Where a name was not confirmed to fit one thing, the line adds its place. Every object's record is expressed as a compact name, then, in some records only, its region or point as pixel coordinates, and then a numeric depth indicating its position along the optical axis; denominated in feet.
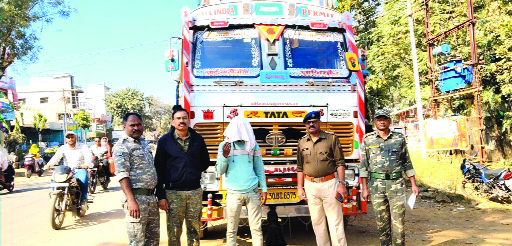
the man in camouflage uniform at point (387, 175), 15.74
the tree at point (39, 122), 105.50
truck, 18.01
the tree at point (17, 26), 53.83
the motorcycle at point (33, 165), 61.55
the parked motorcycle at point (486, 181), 27.73
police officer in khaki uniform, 15.57
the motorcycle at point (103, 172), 37.76
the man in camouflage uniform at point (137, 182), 12.45
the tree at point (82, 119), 142.10
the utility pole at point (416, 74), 48.98
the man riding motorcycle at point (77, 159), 25.21
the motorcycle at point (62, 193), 23.01
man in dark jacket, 13.74
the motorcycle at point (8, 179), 42.68
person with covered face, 14.94
